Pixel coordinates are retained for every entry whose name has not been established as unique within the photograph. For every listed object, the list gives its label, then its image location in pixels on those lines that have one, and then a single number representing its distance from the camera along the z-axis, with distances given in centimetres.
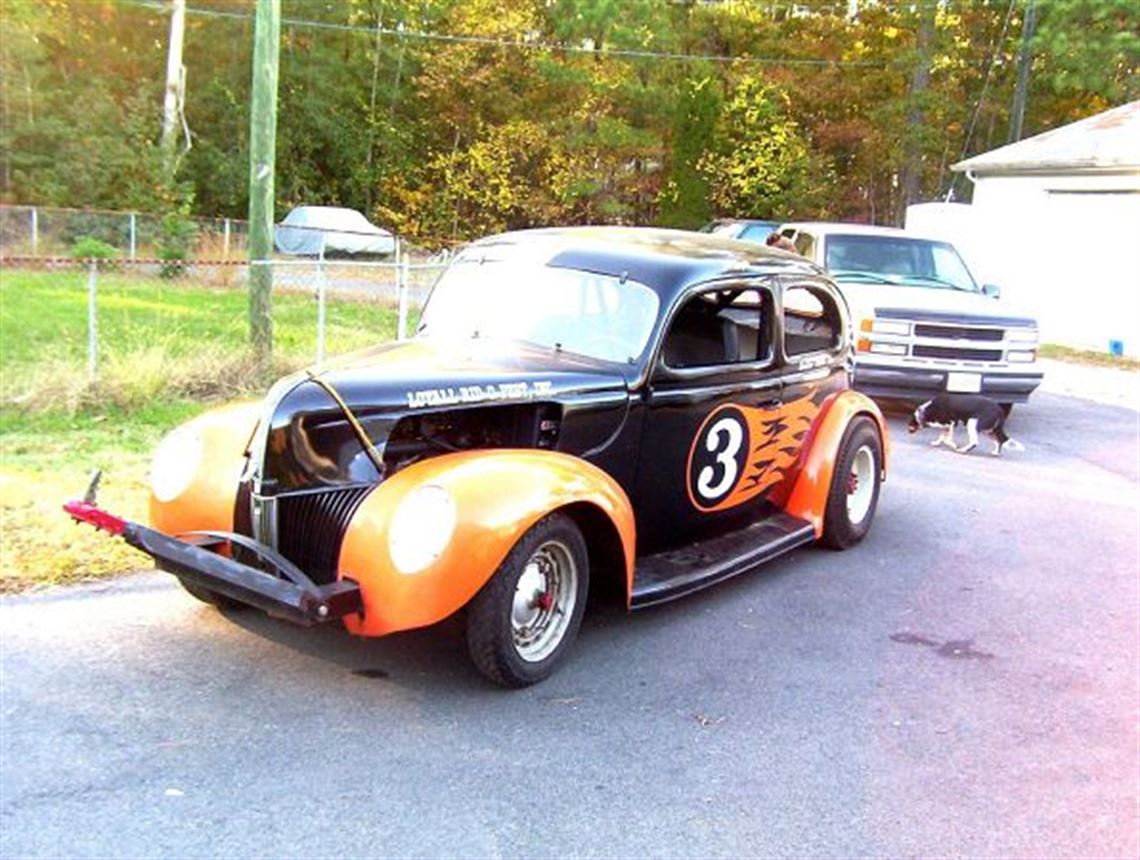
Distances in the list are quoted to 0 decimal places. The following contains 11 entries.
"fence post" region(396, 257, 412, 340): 1090
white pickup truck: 1096
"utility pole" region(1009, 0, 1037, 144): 2842
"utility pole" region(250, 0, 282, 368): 977
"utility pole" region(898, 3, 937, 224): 3322
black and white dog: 995
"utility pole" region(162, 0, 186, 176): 3033
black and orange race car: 398
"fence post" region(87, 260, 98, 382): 870
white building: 1864
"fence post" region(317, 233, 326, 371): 1045
